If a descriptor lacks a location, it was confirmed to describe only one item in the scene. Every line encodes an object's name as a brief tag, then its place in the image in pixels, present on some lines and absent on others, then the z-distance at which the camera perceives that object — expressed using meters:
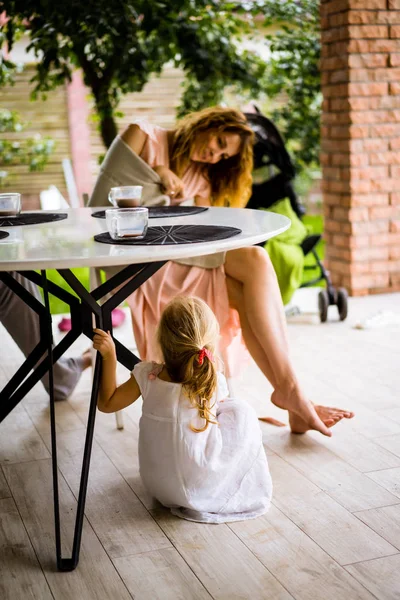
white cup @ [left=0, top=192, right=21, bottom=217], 2.37
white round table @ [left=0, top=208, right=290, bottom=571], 1.69
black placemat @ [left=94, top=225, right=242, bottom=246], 1.84
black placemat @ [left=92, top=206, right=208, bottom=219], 2.36
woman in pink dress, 2.39
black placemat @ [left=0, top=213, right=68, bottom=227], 2.27
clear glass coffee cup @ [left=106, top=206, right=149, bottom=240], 1.87
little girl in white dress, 1.90
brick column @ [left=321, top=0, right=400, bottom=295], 4.27
